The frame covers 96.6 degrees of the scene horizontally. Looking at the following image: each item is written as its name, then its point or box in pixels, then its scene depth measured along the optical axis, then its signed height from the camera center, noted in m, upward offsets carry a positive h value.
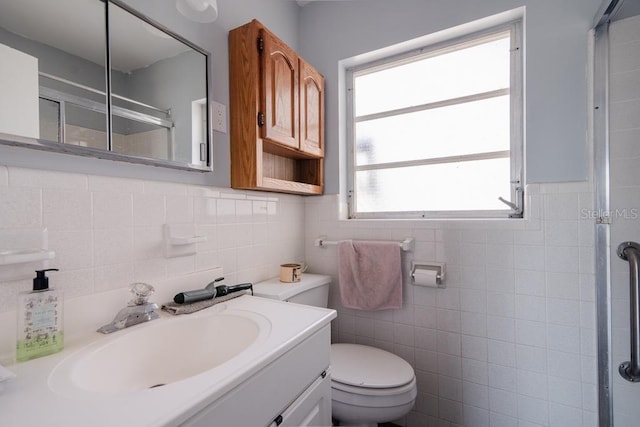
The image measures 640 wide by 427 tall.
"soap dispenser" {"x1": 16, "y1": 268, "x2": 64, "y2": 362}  0.65 -0.25
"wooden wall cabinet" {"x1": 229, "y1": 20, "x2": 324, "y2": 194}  1.27 +0.52
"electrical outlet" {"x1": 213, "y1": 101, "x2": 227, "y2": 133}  1.25 +0.43
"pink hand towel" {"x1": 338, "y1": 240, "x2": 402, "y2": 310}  1.50 -0.34
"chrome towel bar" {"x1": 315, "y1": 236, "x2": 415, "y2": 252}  1.47 -0.17
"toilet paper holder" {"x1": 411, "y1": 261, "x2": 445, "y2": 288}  1.40 -0.29
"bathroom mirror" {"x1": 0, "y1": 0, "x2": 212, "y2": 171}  0.71 +0.40
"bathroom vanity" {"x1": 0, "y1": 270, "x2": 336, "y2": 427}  0.48 -0.35
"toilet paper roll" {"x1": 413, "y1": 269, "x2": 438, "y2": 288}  1.39 -0.32
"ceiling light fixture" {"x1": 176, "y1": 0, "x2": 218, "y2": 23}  0.91 +0.67
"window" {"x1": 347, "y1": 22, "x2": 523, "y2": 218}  1.42 +0.46
